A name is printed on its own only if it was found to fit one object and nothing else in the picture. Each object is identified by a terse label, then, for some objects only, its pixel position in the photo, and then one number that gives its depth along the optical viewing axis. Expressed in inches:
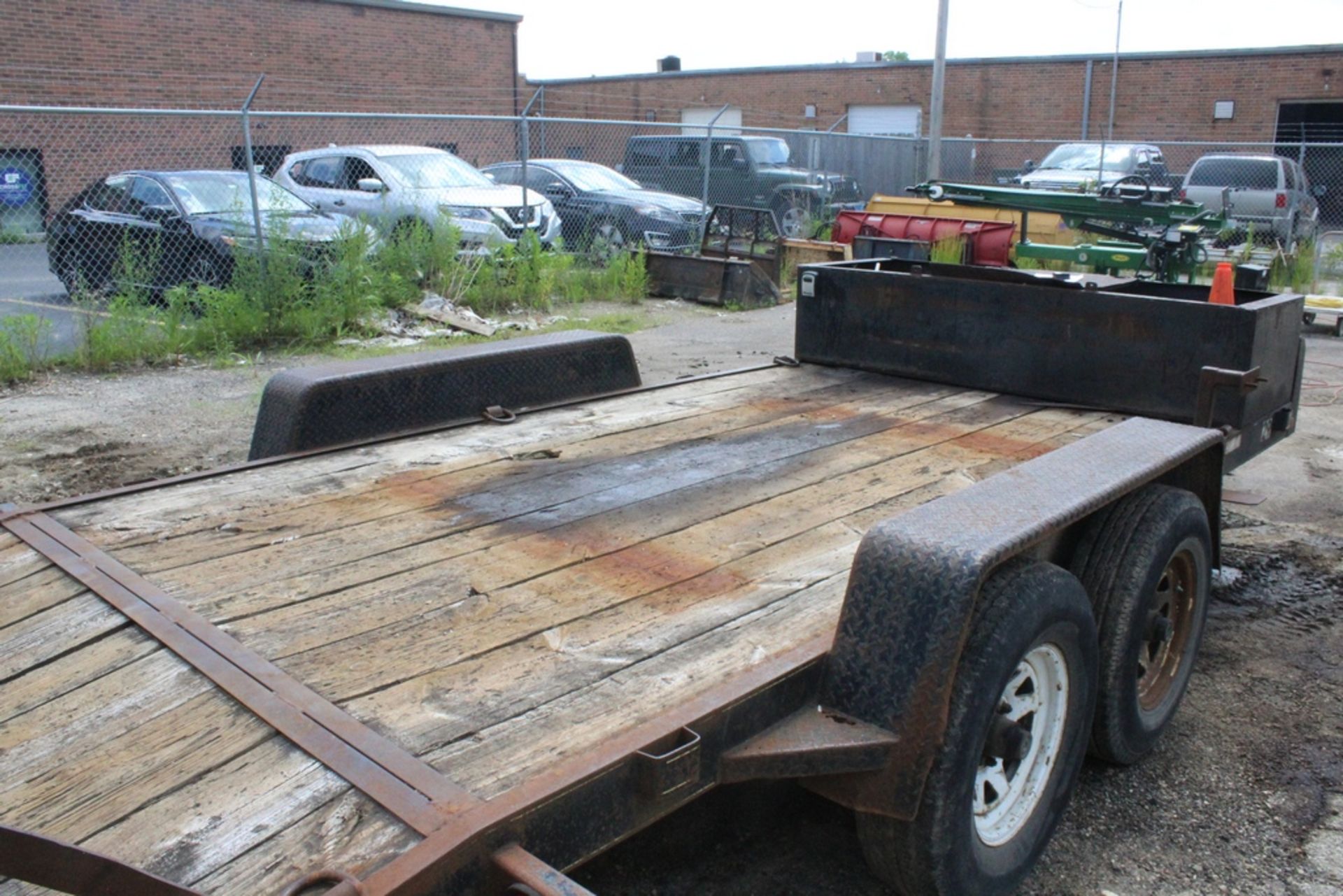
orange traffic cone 184.2
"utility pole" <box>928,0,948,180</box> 711.7
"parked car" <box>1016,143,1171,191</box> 763.0
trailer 71.7
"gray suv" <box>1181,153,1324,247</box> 704.4
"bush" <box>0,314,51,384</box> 324.5
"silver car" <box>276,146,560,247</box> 500.7
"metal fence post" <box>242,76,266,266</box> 387.2
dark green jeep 741.9
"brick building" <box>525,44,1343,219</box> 1092.6
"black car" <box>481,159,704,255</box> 586.9
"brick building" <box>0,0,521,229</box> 845.2
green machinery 413.7
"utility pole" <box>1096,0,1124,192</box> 717.0
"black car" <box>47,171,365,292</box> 404.8
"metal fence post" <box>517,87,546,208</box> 474.3
